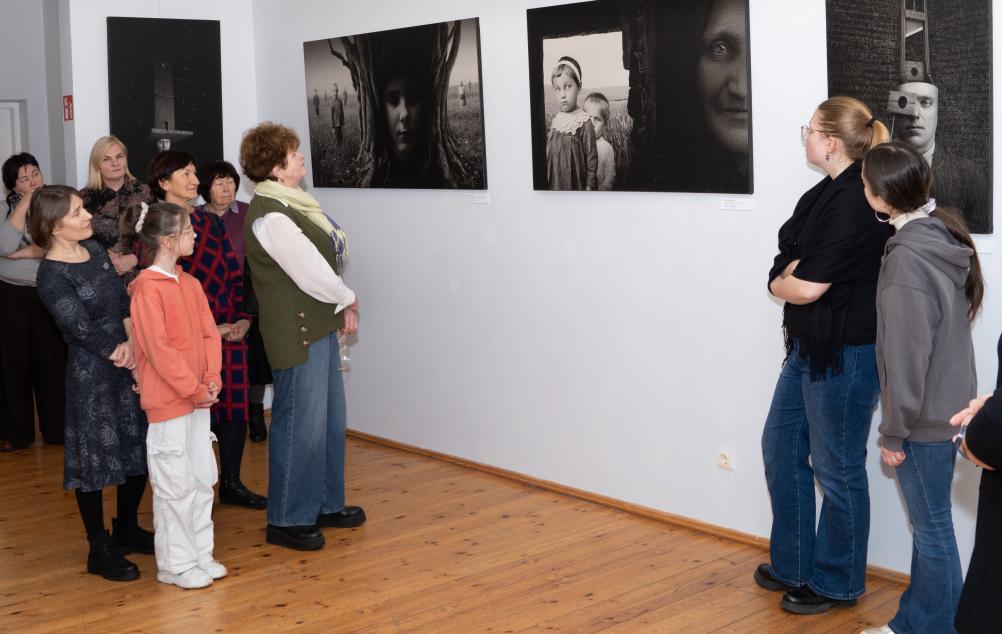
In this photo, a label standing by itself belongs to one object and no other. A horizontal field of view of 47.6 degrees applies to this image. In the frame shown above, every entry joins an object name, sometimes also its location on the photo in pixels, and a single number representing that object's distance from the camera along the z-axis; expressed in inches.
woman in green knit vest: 186.4
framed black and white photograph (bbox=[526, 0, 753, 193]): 181.8
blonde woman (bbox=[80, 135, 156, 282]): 237.0
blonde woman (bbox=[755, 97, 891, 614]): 150.8
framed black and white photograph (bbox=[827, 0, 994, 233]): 148.8
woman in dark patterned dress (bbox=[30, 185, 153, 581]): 173.6
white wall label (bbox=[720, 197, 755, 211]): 181.6
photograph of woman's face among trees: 236.2
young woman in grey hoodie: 134.1
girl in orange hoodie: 171.3
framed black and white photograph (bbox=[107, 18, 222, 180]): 285.4
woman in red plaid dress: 207.6
